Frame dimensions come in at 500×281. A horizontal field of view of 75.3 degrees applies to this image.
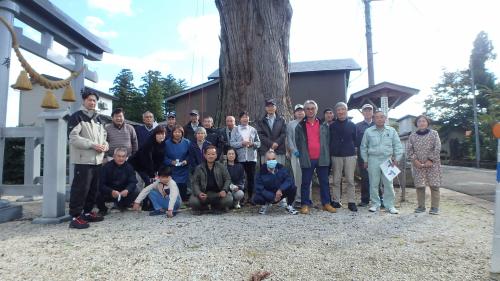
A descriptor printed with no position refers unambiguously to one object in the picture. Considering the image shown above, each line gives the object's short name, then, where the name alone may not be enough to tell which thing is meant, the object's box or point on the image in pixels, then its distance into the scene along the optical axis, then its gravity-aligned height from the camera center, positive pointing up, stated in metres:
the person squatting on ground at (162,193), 5.02 -0.64
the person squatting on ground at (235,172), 5.31 -0.33
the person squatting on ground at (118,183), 5.05 -0.49
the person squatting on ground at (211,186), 4.86 -0.52
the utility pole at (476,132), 23.44 +1.38
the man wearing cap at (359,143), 5.70 +0.15
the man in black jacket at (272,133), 5.59 +0.33
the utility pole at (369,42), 14.19 +4.78
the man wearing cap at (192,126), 6.29 +0.52
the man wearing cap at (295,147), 5.52 +0.08
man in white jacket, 4.32 -0.05
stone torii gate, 4.53 +0.53
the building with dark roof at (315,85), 17.69 +3.77
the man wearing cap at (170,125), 5.85 +0.53
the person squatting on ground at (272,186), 4.93 -0.52
